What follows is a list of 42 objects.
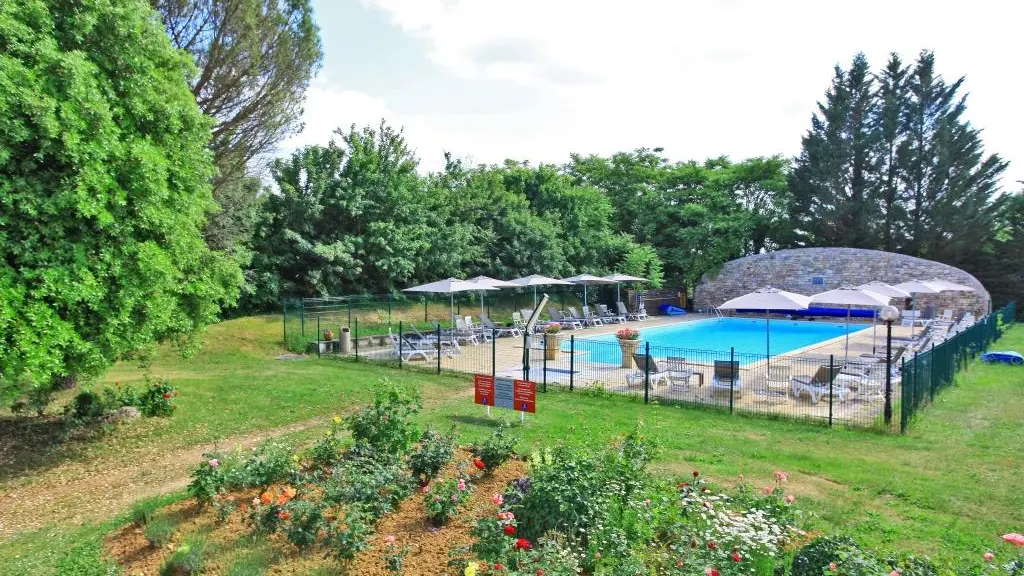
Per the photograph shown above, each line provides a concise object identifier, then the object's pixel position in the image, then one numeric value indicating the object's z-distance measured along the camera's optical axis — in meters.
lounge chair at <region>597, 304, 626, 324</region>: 25.62
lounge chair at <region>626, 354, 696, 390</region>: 11.48
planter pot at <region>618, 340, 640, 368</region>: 13.95
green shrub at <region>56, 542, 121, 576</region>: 4.58
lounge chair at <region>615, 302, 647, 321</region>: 26.70
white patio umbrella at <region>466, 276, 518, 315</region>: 19.98
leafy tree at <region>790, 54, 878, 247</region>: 35.06
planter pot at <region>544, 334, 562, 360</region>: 15.49
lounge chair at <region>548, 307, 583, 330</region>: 23.30
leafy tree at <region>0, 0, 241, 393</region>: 6.32
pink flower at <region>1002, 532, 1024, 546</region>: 3.02
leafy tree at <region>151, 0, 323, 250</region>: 15.32
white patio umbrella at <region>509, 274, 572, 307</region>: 21.48
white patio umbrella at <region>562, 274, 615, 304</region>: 23.63
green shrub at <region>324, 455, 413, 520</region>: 4.80
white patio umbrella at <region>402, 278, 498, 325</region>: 18.84
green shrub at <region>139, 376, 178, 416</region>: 9.42
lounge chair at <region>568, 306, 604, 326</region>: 24.28
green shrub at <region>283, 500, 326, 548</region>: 4.58
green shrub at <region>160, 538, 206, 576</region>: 4.43
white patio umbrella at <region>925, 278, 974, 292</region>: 21.83
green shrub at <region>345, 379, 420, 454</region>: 5.99
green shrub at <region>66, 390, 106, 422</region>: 8.69
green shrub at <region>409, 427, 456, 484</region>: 5.70
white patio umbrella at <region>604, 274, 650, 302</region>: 24.39
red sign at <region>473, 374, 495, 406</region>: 9.24
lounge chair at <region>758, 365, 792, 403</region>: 10.98
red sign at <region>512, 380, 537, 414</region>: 8.76
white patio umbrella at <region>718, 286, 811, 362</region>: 13.07
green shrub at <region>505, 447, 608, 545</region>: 4.36
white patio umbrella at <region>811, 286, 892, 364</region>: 13.55
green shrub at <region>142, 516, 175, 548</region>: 4.90
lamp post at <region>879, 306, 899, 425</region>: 8.80
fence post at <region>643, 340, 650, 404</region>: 10.45
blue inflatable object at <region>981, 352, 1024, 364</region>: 14.88
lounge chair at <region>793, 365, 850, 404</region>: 10.39
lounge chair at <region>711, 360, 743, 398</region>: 10.80
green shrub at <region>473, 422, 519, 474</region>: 6.12
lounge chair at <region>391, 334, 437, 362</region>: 15.80
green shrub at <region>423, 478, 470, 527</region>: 4.89
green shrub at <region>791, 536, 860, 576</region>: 3.58
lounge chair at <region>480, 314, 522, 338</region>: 20.20
